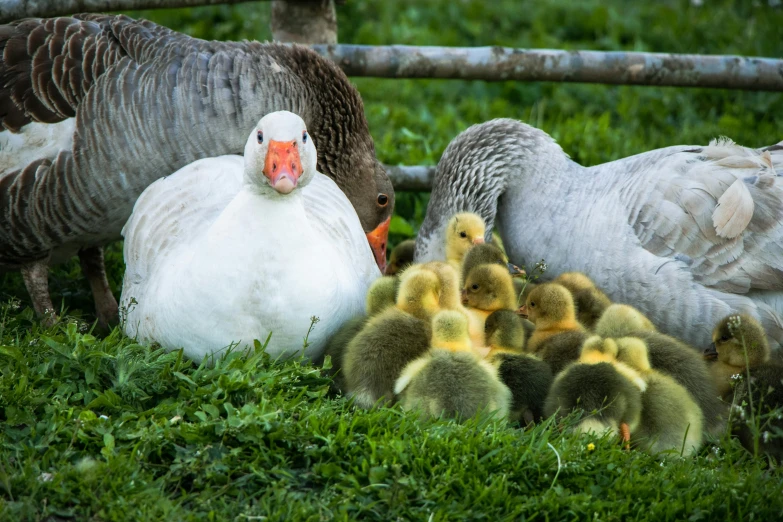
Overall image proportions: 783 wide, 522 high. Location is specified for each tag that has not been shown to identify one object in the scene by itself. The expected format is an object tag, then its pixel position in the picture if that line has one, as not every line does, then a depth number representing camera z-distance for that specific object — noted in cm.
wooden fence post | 1507
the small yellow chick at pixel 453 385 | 833
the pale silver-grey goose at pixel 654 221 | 1054
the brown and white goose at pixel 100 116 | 1102
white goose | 877
